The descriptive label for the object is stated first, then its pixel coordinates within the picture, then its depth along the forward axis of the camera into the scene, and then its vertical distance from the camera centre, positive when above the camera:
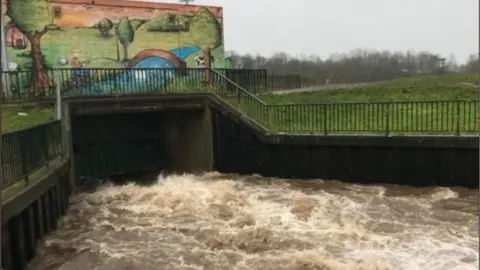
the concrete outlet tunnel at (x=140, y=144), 19.75 -2.82
